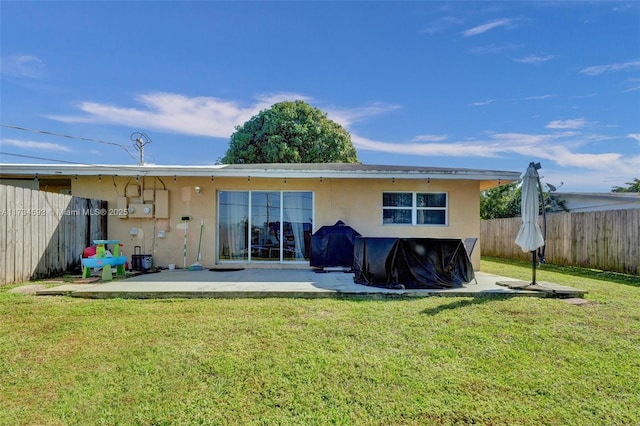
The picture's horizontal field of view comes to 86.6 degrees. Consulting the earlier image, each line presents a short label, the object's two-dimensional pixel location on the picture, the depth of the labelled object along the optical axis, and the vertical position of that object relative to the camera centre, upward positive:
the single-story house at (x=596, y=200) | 17.73 +1.14
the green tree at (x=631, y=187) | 26.50 +2.80
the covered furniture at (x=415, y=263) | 6.55 -0.83
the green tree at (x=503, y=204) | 21.25 +1.04
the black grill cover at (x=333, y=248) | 9.12 -0.74
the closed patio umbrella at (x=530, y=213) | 6.34 +0.15
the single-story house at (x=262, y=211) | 9.68 +0.29
